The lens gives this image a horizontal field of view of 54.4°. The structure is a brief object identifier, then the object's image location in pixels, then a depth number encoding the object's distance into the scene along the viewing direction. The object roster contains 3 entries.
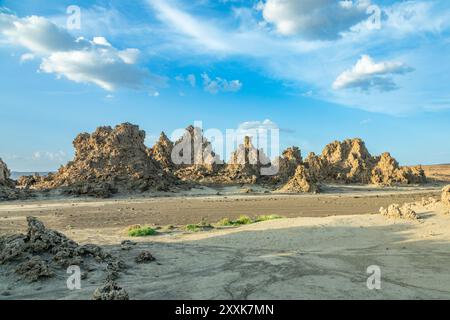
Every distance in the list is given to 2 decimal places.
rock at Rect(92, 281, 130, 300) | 6.62
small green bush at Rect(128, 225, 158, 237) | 15.41
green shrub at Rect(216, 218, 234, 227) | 17.81
